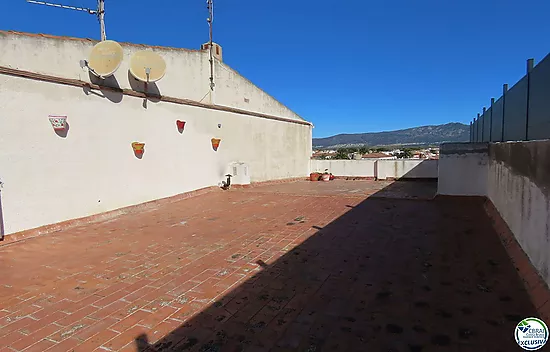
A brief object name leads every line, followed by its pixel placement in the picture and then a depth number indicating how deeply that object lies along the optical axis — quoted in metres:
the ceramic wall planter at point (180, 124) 9.73
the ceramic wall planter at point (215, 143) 11.37
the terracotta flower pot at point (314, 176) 17.58
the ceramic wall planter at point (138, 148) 8.20
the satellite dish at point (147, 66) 8.16
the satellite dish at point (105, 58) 7.09
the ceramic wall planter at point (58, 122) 6.29
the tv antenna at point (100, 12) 8.02
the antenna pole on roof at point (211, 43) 11.38
